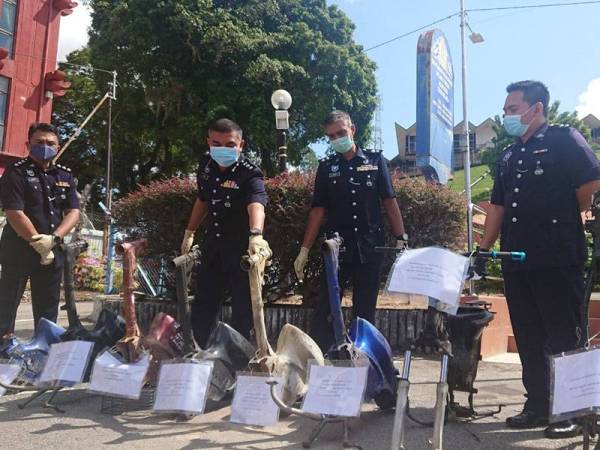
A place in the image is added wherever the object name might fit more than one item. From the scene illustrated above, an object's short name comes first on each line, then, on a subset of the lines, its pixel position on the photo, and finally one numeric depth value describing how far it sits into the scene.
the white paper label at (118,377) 3.05
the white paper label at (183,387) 2.85
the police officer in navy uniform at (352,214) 3.56
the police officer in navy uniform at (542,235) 2.90
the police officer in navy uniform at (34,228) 3.80
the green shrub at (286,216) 5.38
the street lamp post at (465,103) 9.18
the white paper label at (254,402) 2.70
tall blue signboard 7.92
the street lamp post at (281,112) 8.53
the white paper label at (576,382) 2.07
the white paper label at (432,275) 2.25
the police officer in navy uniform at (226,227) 3.66
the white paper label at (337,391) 2.50
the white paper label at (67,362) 3.26
